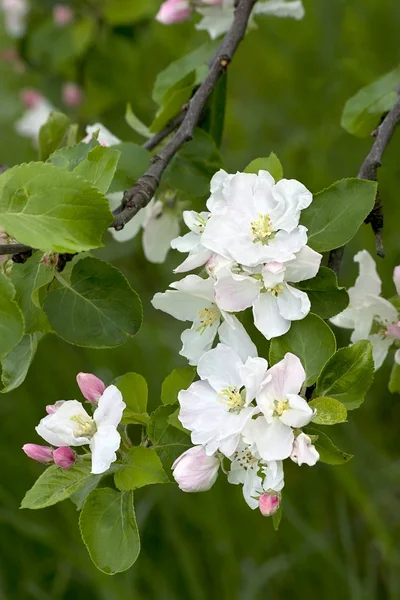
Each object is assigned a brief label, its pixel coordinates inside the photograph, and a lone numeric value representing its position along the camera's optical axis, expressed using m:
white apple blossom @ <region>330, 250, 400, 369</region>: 1.32
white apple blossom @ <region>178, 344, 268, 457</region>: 1.21
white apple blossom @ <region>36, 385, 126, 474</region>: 1.23
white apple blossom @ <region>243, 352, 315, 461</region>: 1.21
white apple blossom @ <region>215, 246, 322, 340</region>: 1.23
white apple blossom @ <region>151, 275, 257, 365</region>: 1.24
